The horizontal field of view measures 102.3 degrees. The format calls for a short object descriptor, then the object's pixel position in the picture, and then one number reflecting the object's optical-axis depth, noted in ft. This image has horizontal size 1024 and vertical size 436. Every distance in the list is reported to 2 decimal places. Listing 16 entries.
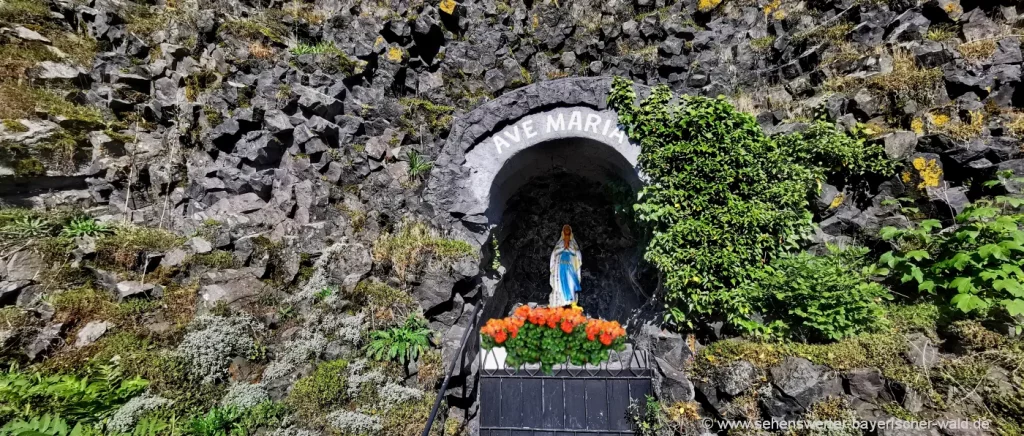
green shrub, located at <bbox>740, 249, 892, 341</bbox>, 16.84
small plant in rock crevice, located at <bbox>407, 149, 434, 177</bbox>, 28.72
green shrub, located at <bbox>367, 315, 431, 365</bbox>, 20.81
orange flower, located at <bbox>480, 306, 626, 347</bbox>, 20.08
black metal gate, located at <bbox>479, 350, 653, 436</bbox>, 19.71
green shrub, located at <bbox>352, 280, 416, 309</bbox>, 22.66
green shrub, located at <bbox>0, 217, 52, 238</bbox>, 20.92
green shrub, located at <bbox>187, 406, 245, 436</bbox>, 16.70
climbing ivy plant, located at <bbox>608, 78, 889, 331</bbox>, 20.92
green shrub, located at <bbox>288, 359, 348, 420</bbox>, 18.49
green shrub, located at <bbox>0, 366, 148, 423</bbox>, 14.74
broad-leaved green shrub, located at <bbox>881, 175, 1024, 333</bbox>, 14.47
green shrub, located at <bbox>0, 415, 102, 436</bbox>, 13.41
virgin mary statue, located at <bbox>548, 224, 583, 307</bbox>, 28.94
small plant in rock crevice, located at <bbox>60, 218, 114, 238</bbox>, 22.24
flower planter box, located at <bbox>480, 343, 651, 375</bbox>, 19.92
